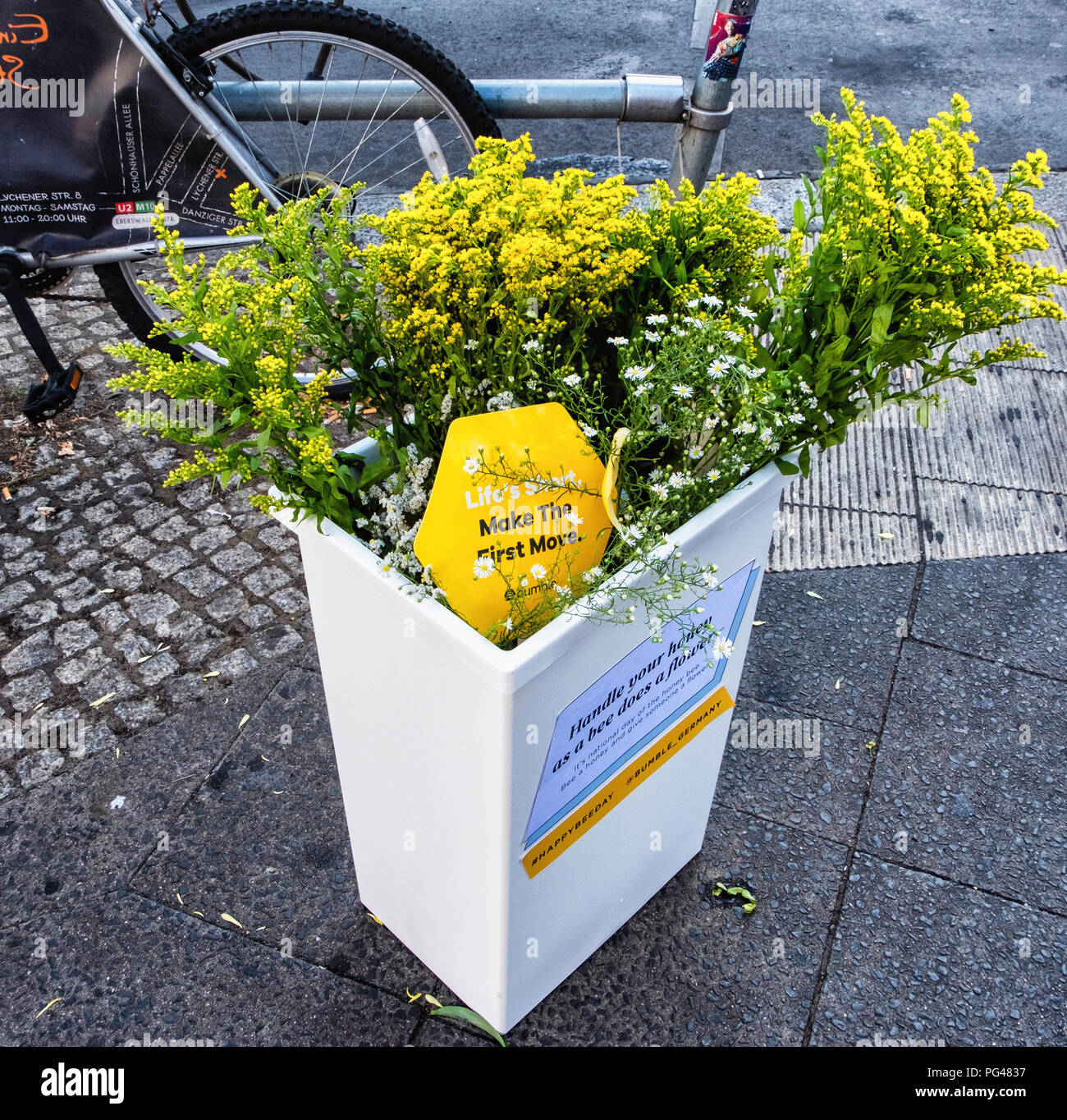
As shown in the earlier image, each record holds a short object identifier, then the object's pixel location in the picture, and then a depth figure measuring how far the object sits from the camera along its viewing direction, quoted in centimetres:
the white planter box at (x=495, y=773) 148
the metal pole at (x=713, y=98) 268
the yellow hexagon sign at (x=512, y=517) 143
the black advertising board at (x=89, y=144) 294
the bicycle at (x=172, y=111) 300
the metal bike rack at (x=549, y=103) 303
